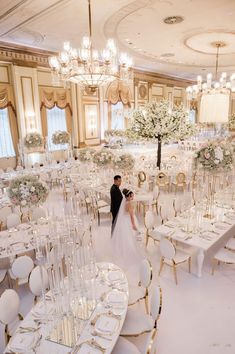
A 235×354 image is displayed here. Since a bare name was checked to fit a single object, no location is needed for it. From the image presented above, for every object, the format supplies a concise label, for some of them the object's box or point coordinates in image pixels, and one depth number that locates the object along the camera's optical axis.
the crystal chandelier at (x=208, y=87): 9.62
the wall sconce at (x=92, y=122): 13.70
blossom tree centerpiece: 8.33
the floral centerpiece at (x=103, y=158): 8.27
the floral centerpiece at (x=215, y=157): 5.83
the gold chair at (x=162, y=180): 9.24
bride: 5.61
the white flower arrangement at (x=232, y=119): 17.21
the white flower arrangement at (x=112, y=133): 14.34
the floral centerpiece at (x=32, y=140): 10.38
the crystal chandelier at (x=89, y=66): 6.12
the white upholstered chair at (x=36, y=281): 3.88
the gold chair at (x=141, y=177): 8.98
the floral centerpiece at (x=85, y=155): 9.50
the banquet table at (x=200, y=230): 5.03
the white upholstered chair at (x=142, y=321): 3.32
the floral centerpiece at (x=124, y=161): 8.19
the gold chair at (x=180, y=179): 9.03
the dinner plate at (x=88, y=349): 2.71
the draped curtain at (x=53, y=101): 11.77
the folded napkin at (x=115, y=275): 3.86
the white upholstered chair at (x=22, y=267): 4.35
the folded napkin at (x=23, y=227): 5.59
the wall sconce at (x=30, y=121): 11.04
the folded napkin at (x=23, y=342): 2.76
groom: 5.91
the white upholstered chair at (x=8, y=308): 3.35
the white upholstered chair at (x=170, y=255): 4.76
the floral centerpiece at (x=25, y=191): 5.36
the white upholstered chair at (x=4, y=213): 6.47
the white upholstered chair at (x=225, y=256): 5.01
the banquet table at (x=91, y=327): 2.77
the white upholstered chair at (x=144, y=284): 3.92
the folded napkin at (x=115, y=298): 3.43
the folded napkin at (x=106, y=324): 3.00
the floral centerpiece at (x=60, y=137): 11.35
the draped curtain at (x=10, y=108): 10.37
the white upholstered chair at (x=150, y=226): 5.99
